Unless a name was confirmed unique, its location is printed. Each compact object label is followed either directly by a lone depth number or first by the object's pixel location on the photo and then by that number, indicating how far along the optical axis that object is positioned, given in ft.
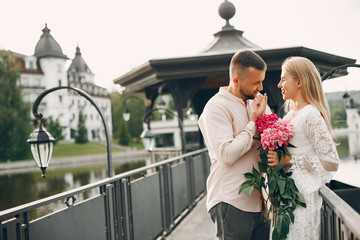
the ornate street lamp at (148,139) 27.61
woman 7.61
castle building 200.63
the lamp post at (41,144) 12.88
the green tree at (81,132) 210.79
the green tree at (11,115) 140.26
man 7.84
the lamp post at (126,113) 54.70
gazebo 23.44
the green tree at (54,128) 177.04
